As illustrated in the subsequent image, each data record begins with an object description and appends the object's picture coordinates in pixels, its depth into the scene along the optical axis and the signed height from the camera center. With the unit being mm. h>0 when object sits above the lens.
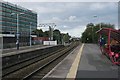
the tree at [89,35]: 38103 +1964
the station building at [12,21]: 32050 +7157
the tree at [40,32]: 55939 +4067
